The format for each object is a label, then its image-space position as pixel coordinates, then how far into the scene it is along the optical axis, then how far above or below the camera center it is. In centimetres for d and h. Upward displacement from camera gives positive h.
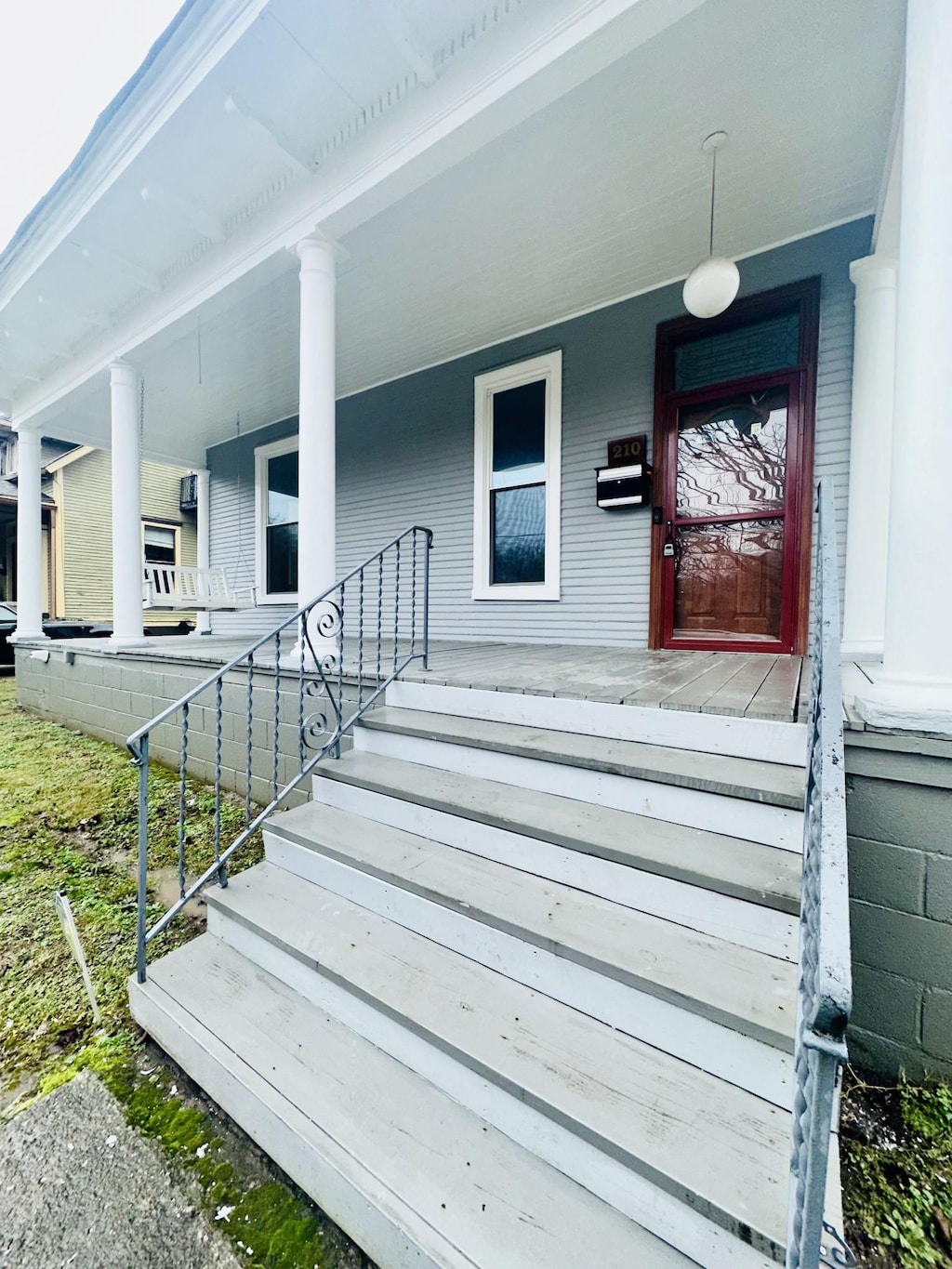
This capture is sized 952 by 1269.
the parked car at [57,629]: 866 -36
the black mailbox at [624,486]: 399 +95
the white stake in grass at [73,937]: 190 -118
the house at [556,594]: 118 +13
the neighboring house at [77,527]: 1177 +179
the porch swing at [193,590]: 508 +21
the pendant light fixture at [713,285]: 298 +182
